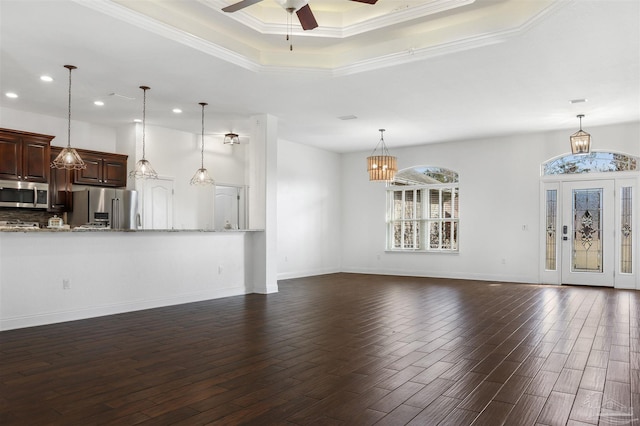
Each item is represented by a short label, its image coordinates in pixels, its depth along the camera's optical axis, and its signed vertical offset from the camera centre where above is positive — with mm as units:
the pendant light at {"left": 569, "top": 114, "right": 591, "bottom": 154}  7664 +1275
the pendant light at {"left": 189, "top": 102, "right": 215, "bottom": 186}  7480 +616
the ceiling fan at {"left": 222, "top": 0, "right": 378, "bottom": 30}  3551 +1743
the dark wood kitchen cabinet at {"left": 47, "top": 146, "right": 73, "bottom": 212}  7598 +441
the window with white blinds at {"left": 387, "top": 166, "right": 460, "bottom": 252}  10531 +143
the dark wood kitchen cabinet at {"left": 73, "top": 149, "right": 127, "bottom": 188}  7977 +816
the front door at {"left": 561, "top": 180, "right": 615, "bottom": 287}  8609 -314
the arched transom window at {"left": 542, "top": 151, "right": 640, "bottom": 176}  8594 +1061
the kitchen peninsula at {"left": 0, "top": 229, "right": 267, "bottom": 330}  5062 -756
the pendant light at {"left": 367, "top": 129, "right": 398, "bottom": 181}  8906 +966
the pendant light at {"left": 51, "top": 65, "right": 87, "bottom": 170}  5480 +713
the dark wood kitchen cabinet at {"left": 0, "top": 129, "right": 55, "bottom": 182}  6918 +925
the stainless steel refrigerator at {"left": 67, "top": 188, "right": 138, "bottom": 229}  7762 +113
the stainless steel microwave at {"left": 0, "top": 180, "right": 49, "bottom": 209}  6895 +314
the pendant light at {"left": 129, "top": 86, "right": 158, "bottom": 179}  6633 +687
